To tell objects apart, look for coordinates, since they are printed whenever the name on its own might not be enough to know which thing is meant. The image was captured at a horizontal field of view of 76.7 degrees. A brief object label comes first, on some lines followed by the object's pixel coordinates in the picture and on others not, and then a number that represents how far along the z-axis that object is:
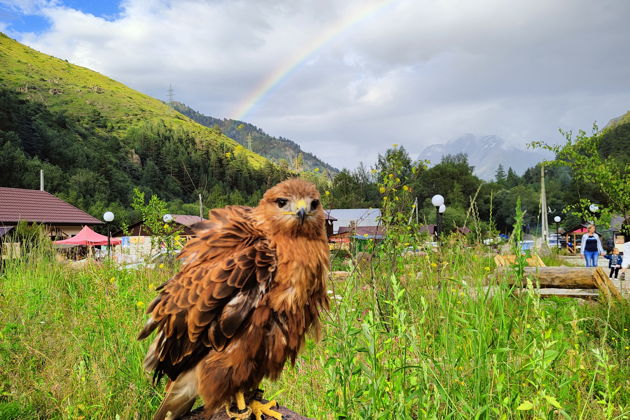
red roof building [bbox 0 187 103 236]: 28.25
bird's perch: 2.26
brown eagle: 1.99
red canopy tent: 21.24
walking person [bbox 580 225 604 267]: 13.46
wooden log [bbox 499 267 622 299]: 7.01
